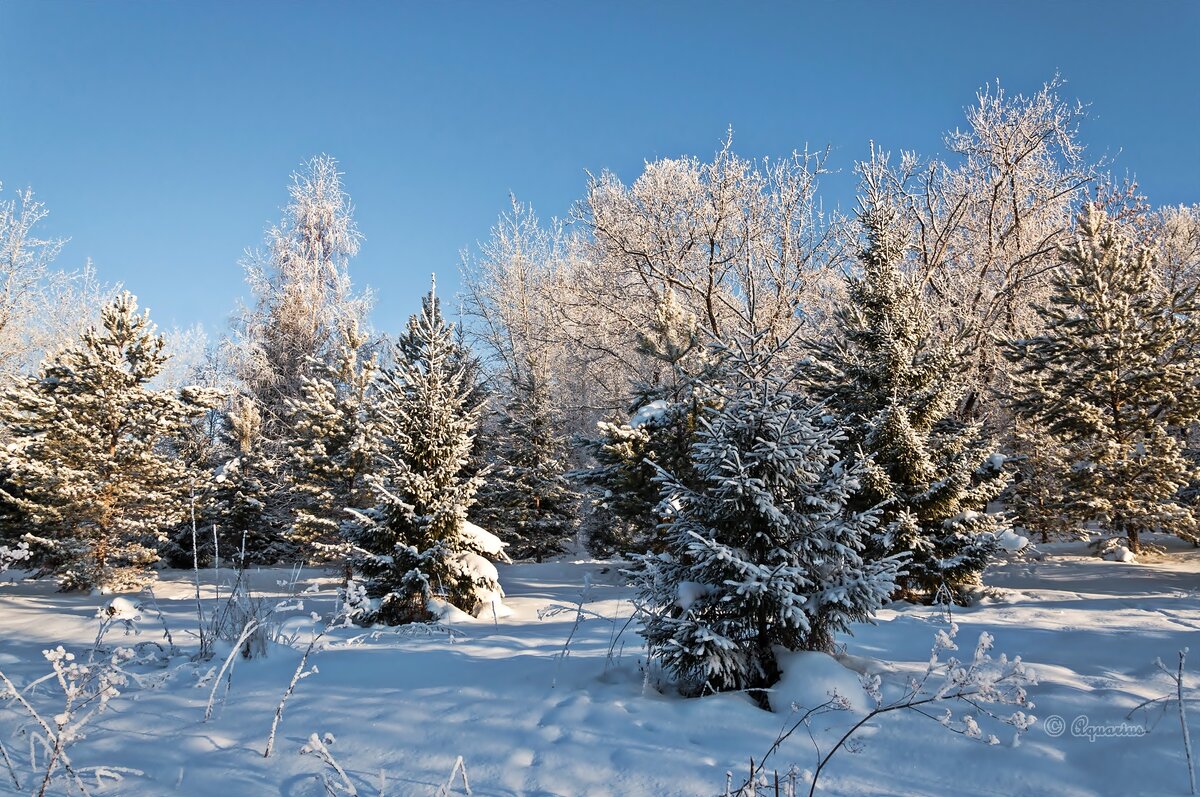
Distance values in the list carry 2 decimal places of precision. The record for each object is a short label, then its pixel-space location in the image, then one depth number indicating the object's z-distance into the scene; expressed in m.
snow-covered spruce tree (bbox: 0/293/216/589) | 12.07
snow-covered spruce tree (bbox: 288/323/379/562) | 14.21
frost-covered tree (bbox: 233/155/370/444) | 22.17
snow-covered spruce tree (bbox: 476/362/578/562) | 17.92
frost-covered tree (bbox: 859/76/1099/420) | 15.61
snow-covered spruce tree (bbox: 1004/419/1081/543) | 11.60
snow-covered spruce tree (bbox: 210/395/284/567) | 17.19
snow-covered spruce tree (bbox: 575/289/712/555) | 10.98
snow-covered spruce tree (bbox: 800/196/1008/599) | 8.75
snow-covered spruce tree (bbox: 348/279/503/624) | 9.36
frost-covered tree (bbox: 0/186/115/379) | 19.72
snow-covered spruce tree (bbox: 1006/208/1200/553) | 10.79
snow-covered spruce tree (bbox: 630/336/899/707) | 4.16
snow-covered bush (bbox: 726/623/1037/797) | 2.70
